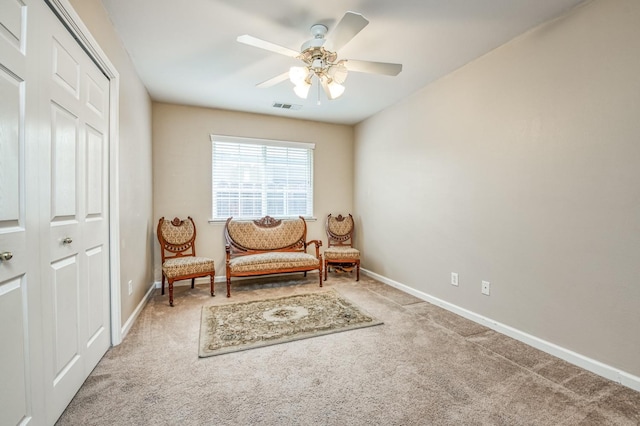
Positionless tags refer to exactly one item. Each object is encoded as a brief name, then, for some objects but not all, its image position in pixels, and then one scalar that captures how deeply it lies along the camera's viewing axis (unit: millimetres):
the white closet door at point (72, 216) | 1437
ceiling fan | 2066
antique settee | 3787
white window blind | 4391
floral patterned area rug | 2398
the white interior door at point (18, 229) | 1096
